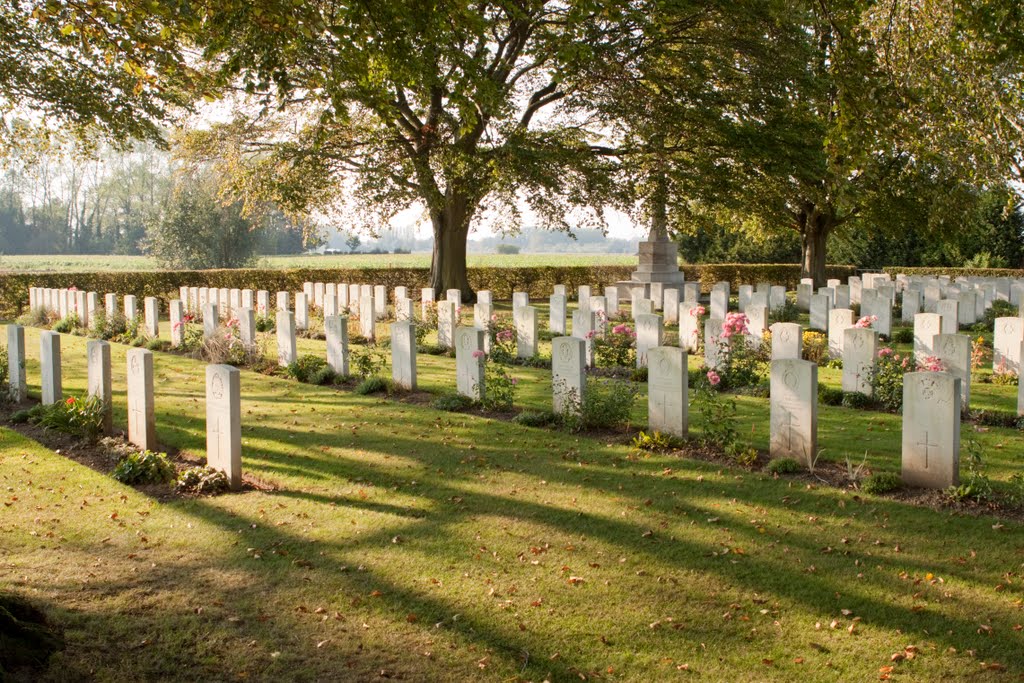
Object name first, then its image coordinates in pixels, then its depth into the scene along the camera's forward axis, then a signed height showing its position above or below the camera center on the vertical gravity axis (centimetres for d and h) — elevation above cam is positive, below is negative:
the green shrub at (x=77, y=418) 810 -122
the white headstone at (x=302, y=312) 1751 -43
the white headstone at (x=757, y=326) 1358 -59
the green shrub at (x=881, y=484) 635 -145
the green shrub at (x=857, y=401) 970 -127
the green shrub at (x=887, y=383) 952 -106
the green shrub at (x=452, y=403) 966 -128
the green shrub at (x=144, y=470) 681 -142
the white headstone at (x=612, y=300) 1761 -22
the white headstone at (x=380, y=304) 1945 -30
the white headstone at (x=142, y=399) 737 -94
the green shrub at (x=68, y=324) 1849 -69
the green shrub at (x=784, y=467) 692 -144
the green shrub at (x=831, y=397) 1000 -127
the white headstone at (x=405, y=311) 1684 -40
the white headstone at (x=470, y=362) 985 -83
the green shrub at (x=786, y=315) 1878 -58
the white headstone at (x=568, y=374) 866 -86
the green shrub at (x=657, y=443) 774 -139
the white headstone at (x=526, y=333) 1308 -67
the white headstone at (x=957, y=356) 935 -75
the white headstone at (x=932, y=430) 625 -105
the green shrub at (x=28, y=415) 908 -130
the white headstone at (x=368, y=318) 1616 -51
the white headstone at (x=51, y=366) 927 -80
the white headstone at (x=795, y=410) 695 -100
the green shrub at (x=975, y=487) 604 -142
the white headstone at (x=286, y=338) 1246 -69
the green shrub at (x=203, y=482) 653 -146
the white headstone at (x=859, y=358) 986 -82
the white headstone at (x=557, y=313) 1576 -43
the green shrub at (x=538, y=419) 882 -133
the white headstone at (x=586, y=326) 1256 -54
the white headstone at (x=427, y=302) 1751 -25
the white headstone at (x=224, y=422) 652 -100
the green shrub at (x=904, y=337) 1556 -89
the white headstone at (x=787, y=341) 1046 -64
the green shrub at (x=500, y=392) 954 -114
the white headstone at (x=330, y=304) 1627 -25
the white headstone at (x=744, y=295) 1783 -13
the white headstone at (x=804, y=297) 2273 -22
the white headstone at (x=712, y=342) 1184 -74
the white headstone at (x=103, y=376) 815 -80
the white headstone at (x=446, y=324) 1475 -58
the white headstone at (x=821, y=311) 1662 -44
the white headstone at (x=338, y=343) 1180 -72
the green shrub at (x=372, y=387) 1084 -121
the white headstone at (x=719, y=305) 1653 -31
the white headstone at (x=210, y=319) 1444 -47
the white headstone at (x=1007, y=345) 1066 -74
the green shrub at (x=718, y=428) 748 -124
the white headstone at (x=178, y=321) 1532 -54
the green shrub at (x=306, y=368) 1190 -107
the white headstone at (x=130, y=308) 1714 -32
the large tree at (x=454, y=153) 1958 +338
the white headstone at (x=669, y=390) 784 -93
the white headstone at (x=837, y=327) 1263 -57
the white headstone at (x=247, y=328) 1360 -59
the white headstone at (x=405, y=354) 1072 -79
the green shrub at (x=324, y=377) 1162 -116
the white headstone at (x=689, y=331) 1400 -68
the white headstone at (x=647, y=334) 1204 -63
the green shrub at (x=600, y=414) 852 -123
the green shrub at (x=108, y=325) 1706 -66
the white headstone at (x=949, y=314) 1332 -42
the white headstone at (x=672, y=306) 1875 -37
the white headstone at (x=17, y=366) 1007 -87
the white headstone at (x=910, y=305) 1873 -37
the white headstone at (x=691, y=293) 1948 -9
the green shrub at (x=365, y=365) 1147 -104
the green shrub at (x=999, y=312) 1805 -52
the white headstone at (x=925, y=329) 1119 -54
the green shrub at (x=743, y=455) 715 -139
